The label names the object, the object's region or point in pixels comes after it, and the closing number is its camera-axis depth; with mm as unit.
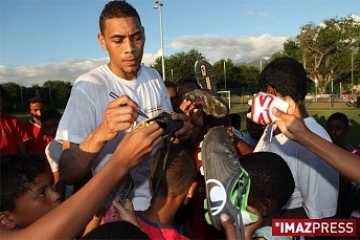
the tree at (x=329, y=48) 47031
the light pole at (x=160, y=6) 33644
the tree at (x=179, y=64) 47181
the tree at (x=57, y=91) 34750
